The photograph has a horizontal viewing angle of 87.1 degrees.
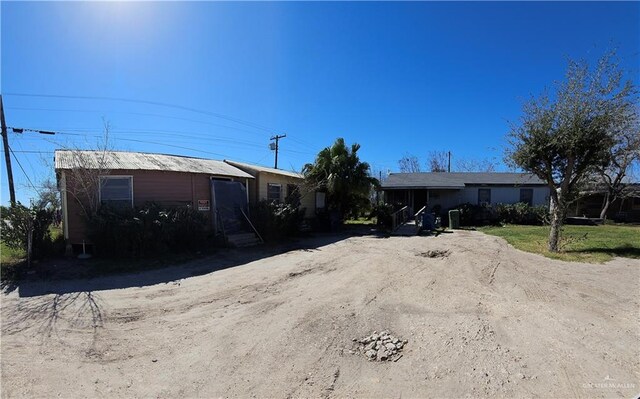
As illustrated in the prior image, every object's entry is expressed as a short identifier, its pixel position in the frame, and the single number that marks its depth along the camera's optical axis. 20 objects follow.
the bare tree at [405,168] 50.44
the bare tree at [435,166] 47.50
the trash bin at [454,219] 19.15
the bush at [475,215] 21.22
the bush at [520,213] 21.44
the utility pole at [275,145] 33.38
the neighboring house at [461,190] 23.39
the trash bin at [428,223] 17.67
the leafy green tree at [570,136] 10.11
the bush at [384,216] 17.58
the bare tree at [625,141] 10.32
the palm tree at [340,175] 17.31
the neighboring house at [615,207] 24.77
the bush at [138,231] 9.11
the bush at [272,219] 13.17
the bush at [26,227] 8.27
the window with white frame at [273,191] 16.02
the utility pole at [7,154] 16.76
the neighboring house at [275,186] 15.00
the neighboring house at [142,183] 9.62
